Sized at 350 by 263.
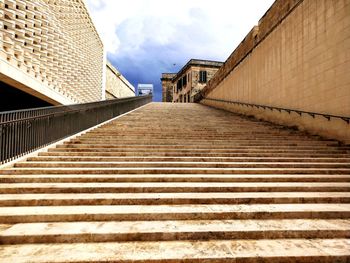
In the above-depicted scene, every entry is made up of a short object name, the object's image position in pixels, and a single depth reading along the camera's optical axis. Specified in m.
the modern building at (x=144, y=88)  66.11
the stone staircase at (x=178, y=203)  2.46
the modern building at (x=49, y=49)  7.73
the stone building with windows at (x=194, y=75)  30.19
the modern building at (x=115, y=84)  26.89
